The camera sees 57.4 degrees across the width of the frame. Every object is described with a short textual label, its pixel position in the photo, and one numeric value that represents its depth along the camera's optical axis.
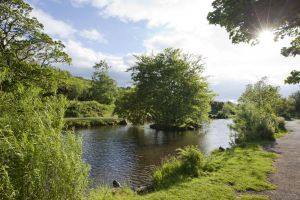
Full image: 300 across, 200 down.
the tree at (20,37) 20.58
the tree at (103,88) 93.75
